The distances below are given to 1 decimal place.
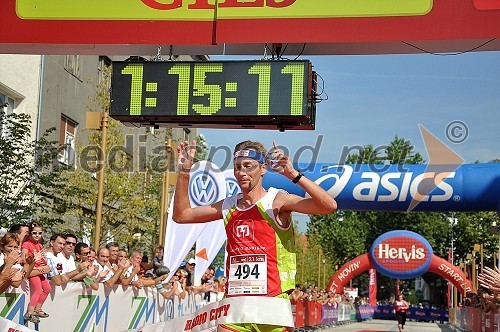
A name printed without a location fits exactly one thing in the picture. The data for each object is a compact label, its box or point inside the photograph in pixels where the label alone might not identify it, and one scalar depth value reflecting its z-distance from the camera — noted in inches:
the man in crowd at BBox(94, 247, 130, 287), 453.7
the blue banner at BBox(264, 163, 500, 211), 682.8
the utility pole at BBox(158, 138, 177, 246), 800.3
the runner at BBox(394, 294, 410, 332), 1273.4
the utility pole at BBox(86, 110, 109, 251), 565.6
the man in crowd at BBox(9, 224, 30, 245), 384.2
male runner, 219.3
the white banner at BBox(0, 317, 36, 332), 261.1
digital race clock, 356.8
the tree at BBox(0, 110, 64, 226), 612.6
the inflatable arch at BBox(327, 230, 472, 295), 1355.8
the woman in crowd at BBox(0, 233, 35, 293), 324.8
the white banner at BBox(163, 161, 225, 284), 624.1
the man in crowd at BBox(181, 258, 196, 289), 702.5
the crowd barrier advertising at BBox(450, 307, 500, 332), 676.7
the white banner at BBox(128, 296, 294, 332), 216.7
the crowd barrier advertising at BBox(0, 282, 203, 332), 341.7
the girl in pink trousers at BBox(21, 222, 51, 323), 351.3
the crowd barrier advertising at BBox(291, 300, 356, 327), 951.3
